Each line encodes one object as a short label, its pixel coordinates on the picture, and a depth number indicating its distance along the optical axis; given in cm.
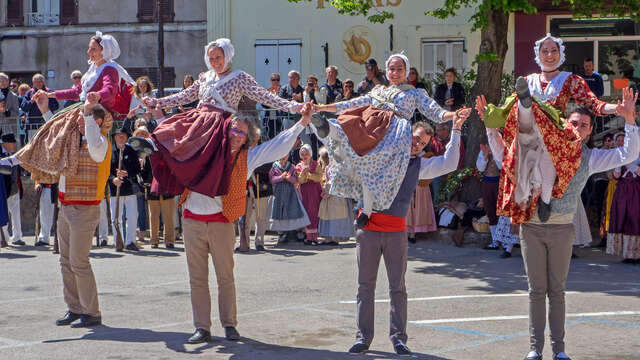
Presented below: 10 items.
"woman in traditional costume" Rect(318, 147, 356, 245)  1571
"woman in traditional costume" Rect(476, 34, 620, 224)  654
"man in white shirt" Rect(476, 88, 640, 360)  668
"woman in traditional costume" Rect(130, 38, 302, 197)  729
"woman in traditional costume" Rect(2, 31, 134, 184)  820
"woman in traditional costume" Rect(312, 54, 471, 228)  709
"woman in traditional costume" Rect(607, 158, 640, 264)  1348
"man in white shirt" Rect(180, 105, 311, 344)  746
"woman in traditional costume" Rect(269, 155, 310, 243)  1578
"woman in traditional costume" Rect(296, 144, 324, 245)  1584
